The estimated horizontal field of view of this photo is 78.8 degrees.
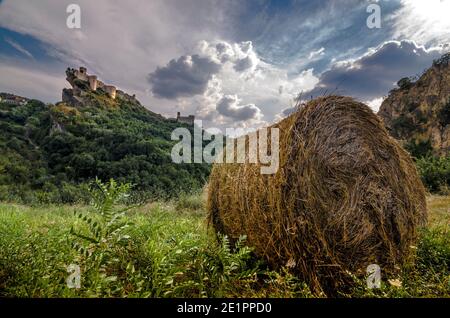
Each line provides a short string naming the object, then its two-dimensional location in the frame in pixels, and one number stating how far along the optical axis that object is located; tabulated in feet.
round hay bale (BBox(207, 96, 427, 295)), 9.77
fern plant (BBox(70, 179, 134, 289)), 7.98
